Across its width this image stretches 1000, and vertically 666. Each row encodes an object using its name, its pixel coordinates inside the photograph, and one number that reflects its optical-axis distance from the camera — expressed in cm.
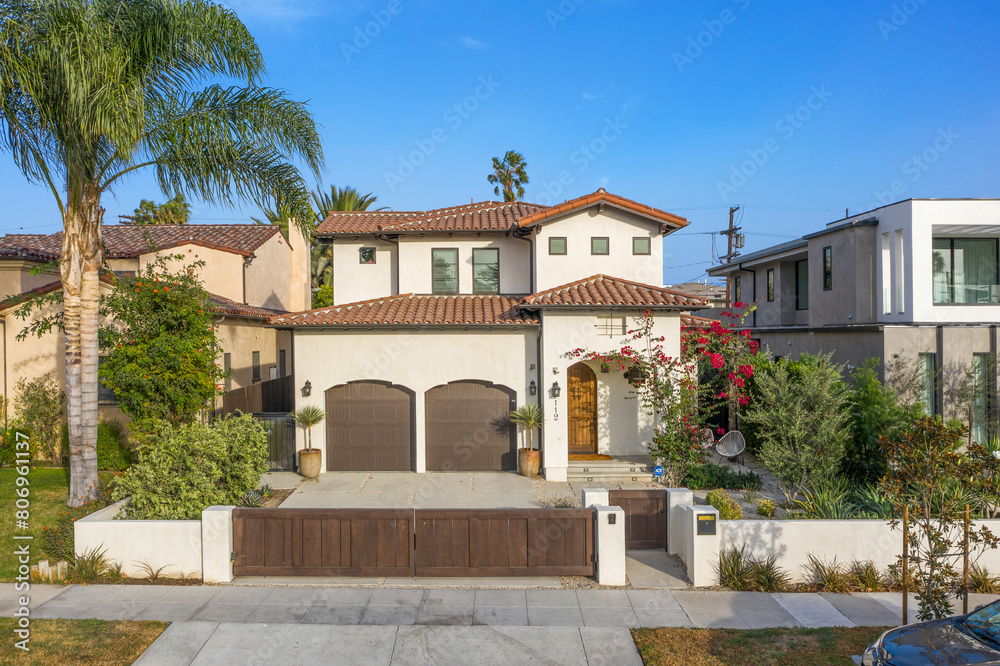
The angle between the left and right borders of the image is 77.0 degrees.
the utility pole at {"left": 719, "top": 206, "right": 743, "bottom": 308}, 4028
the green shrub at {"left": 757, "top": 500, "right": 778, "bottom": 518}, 1216
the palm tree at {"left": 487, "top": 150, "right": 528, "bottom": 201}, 4103
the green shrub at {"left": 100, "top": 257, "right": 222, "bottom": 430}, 1402
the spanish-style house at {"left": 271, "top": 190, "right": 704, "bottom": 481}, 1634
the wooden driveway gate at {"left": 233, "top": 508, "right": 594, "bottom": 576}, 995
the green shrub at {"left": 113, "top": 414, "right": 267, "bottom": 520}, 1075
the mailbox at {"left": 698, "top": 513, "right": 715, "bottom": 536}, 979
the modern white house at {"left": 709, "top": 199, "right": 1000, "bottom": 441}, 1609
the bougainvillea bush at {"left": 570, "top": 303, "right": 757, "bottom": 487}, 1534
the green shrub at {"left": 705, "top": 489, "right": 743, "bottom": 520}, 1137
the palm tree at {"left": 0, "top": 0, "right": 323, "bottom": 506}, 1090
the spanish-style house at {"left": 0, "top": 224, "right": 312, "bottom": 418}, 1745
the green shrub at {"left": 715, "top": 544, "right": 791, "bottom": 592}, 965
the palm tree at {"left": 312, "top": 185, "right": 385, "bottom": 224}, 3966
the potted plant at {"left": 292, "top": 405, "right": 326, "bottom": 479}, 1628
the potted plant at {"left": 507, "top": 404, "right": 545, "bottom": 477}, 1634
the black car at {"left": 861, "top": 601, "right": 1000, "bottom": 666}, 593
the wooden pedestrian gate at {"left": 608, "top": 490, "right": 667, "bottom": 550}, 1120
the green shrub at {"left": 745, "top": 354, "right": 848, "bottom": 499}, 1302
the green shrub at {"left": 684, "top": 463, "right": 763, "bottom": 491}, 1512
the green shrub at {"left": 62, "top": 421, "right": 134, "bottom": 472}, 1608
